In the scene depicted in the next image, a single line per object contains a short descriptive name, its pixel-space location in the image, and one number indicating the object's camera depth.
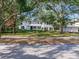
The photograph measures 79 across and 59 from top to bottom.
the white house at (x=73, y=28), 19.10
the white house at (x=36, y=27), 20.05
